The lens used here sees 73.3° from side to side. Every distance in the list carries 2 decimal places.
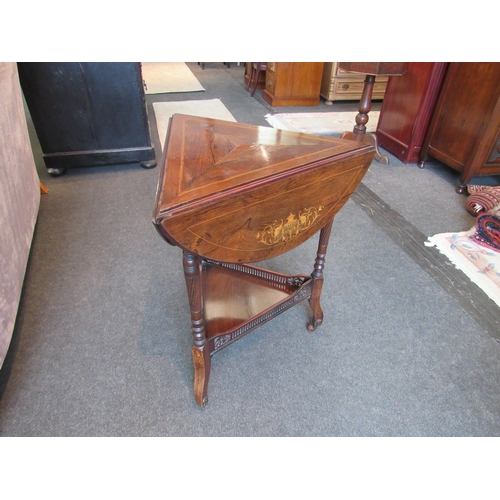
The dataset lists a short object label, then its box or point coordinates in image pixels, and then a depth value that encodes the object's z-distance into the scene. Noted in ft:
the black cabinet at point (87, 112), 6.90
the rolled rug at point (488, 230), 5.87
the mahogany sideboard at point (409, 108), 7.82
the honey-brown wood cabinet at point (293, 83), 12.48
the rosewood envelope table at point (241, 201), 2.52
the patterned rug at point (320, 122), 10.88
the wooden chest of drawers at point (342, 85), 12.85
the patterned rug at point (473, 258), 5.19
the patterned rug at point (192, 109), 11.67
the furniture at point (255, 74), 13.53
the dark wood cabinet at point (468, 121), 6.74
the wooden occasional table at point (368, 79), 7.02
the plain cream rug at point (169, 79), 14.79
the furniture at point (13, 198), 3.88
